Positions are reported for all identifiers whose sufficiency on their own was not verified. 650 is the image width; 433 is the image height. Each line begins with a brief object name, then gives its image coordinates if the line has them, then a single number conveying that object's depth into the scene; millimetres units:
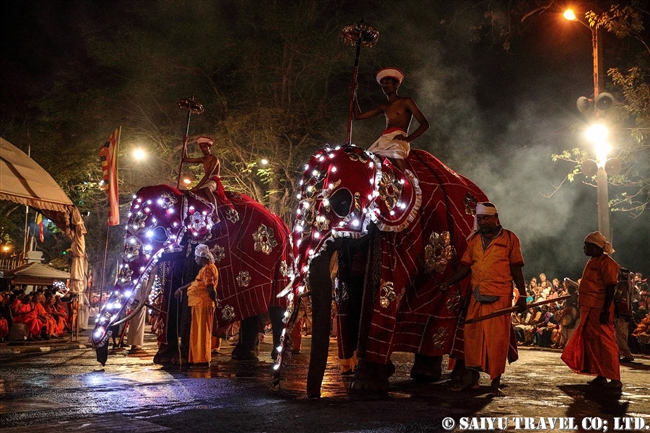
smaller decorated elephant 9969
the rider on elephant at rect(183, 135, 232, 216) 11234
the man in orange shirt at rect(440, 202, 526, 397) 7176
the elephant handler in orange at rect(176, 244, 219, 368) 10195
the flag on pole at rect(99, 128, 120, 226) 15203
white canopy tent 13961
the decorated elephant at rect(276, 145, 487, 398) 6727
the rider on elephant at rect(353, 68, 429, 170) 8008
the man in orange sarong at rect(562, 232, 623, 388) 8258
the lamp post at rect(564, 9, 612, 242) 14258
